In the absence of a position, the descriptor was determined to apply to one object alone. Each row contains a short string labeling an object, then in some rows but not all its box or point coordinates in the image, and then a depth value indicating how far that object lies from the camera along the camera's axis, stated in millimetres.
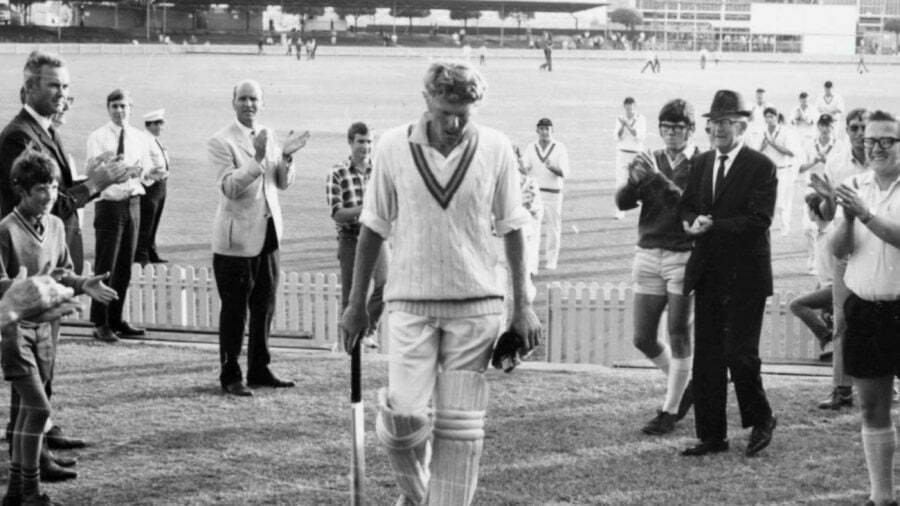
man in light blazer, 8555
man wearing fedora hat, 7141
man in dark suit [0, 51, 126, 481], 6754
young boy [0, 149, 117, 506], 6121
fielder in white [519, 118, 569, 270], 16516
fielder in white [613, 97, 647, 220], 21609
